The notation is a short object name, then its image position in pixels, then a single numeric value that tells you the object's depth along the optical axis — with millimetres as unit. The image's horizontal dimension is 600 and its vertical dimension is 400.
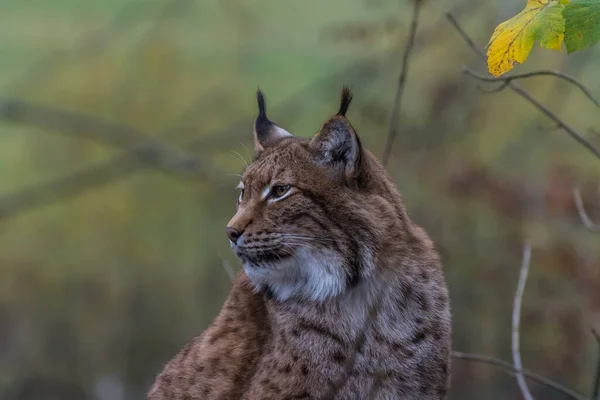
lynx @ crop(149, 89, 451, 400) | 7113
